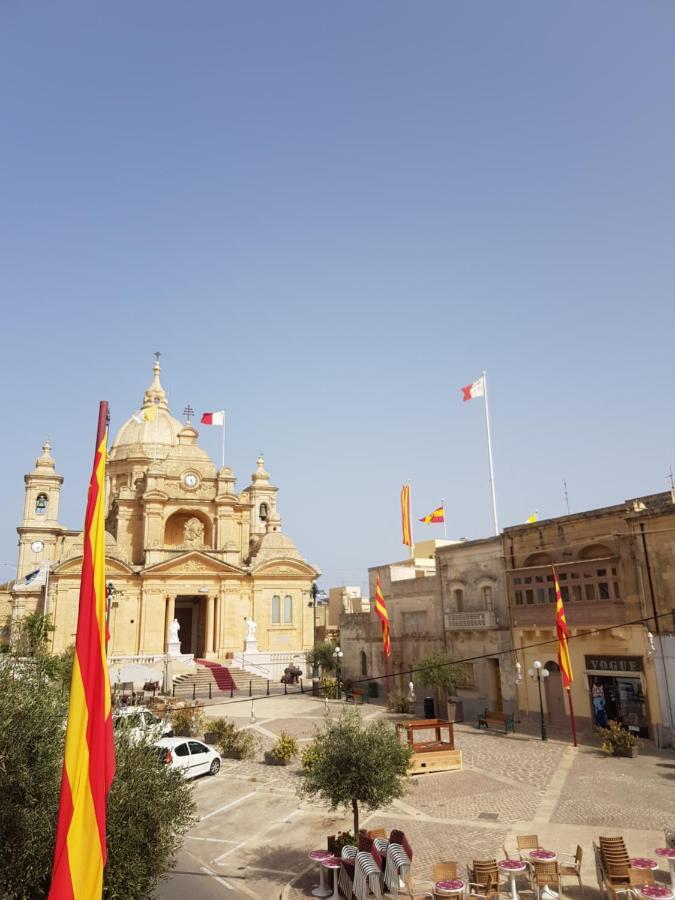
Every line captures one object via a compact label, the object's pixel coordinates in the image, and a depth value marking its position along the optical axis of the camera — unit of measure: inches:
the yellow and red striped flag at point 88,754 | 239.3
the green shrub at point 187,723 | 1083.3
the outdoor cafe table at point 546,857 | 477.0
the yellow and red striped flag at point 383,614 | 1393.9
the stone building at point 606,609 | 993.5
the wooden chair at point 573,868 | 497.7
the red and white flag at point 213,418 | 2230.6
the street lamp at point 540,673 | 1042.5
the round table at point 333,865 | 503.8
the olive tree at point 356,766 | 554.6
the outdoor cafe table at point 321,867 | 514.0
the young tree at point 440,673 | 1220.5
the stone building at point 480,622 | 1277.1
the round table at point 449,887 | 456.8
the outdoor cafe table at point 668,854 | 478.9
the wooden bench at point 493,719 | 1143.6
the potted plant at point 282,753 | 945.6
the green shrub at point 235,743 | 990.4
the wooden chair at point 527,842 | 531.2
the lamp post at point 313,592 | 2278.4
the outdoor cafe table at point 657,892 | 439.2
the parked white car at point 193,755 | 850.8
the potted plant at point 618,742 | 906.1
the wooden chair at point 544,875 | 479.2
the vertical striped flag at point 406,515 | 1780.3
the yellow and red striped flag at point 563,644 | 1003.9
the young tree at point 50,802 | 325.7
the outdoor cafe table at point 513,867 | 482.3
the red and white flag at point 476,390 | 1461.6
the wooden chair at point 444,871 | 485.4
